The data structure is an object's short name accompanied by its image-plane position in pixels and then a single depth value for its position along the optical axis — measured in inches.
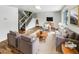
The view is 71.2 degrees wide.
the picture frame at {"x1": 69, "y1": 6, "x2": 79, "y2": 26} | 37.2
